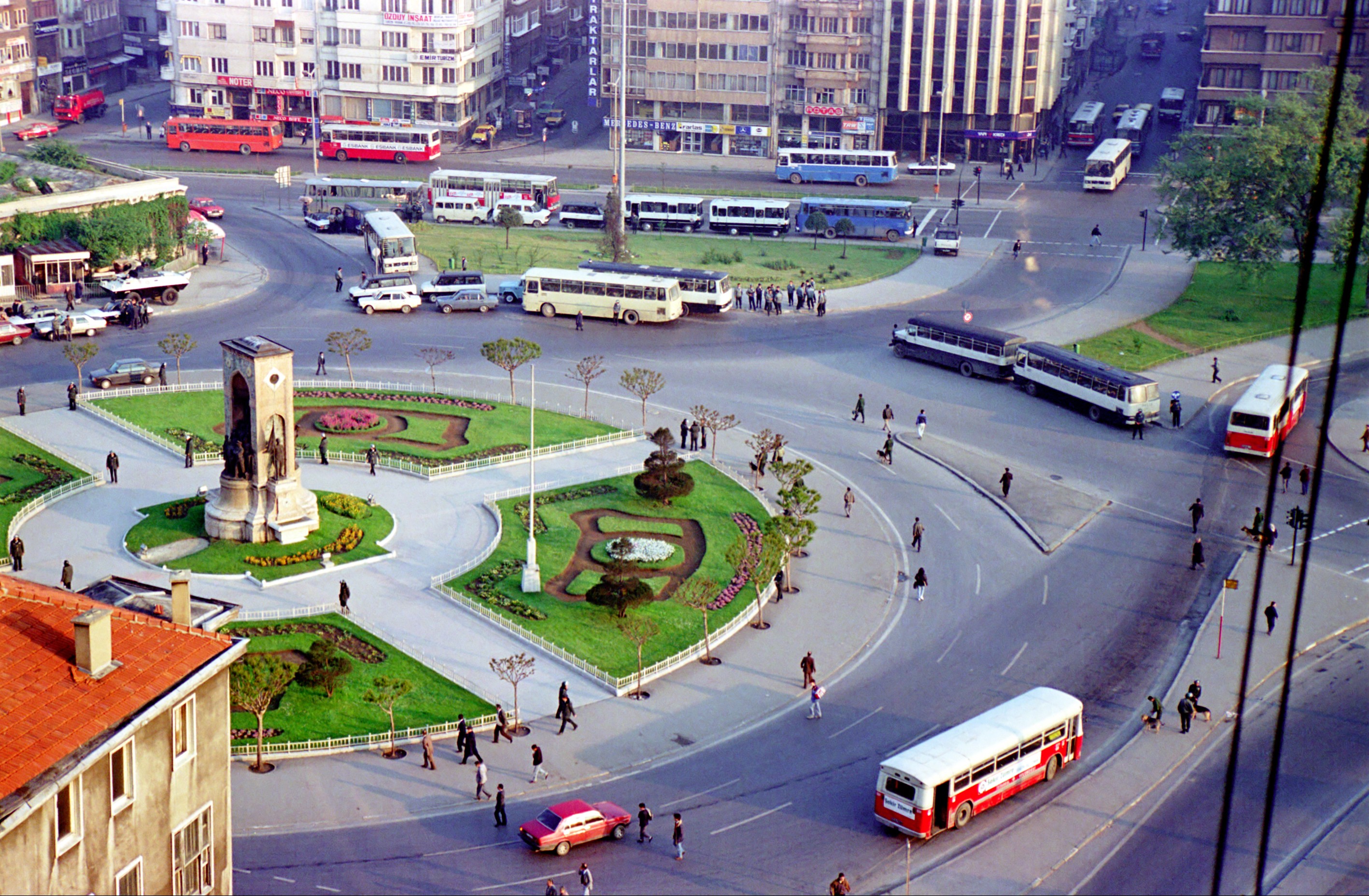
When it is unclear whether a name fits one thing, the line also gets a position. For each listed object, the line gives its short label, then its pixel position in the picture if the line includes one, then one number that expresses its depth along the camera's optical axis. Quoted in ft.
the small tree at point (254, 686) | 143.13
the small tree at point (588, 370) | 245.86
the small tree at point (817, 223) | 362.12
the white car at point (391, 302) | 296.10
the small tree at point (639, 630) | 163.73
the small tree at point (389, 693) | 148.66
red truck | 468.75
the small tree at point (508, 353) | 239.91
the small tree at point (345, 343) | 254.88
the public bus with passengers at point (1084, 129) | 476.95
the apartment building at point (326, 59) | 451.12
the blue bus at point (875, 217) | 366.02
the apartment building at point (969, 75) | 437.99
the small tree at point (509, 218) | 350.64
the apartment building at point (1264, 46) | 443.73
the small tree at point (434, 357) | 255.50
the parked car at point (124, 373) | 247.91
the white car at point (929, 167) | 437.17
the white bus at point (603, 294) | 294.25
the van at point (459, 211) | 376.07
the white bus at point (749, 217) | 369.50
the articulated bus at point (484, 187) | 376.89
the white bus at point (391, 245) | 317.01
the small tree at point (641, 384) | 237.66
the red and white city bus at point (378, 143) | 431.84
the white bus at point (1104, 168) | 410.52
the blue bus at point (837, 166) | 422.82
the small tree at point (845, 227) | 358.23
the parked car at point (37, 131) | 444.55
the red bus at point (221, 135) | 435.94
